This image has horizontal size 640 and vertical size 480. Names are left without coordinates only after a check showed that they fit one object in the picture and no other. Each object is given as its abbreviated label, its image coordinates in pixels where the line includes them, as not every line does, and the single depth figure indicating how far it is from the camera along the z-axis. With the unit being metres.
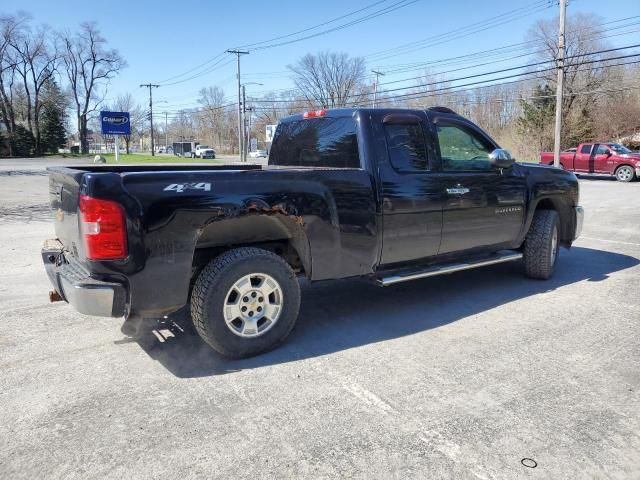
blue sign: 42.44
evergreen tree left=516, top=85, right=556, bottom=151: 43.03
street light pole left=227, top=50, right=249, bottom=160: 50.59
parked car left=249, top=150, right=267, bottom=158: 68.58
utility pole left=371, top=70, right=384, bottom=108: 51.88
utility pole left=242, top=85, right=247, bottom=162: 55.21
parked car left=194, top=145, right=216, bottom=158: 70.88
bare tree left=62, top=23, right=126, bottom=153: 79.04
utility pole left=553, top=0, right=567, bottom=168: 25.61
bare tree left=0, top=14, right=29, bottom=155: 70.31
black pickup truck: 3.30
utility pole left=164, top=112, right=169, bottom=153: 100.45
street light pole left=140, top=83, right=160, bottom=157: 75.19
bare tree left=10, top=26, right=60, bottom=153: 73.12
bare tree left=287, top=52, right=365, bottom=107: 69.19
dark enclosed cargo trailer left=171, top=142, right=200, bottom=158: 81.31
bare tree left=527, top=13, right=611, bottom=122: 44.16
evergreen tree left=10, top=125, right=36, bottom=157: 71.44
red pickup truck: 23.50
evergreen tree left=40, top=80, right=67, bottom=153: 77.25
